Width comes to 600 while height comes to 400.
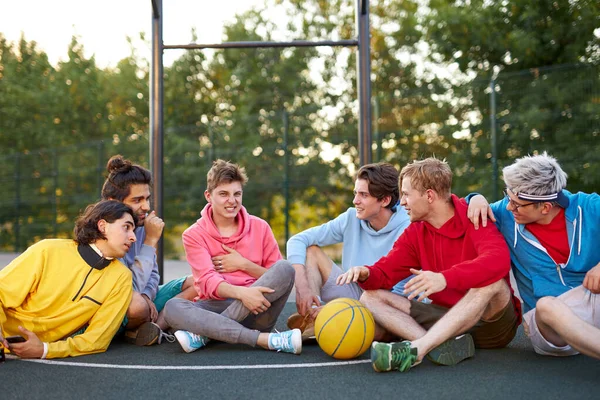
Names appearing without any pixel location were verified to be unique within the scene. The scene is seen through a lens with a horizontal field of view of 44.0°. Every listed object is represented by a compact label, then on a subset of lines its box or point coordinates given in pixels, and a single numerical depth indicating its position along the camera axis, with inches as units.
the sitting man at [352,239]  151.8
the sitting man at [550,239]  123.8
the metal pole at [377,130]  419.8
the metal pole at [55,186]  559.2
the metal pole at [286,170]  435.2
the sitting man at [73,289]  132.7
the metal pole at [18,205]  579.8
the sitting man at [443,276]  121.3
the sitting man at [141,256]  149.3
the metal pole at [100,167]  528.7
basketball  129.3
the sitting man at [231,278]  139.0
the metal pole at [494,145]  366.0
